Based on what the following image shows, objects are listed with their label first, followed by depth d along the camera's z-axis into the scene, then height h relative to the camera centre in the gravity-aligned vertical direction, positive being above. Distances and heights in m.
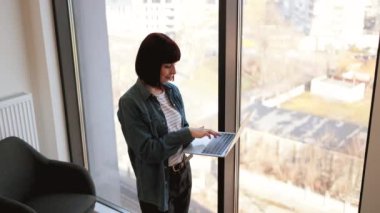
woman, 1.70 -0.56
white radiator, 2.59 -0.77
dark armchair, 2.30 -1.08
